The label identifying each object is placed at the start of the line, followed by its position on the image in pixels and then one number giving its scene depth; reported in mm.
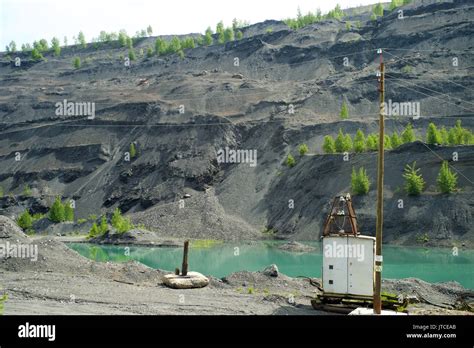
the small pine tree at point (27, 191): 96375
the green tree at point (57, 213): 84625
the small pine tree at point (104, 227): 73688
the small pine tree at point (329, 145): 77250
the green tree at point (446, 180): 60875
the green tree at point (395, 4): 158638
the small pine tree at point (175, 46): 166375
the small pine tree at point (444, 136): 70312
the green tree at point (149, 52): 171375
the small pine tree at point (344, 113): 90438
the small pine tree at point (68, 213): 85631
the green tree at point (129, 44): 194700
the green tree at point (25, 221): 81625
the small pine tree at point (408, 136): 72500
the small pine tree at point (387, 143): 72375
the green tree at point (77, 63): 168625
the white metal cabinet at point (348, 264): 19859
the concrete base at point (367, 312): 16134
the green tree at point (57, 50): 196125
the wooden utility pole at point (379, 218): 15219
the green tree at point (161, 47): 168375
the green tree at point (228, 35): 173625
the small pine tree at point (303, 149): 81938
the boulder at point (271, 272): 26531
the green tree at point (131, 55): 170338
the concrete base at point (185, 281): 24172
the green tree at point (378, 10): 158875
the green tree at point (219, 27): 181900
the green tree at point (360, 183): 66125
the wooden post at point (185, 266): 25106
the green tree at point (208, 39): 170125
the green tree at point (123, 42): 197750
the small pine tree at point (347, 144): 75812
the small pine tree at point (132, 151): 100562
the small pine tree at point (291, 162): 81438
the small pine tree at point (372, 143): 72812
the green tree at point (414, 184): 62812
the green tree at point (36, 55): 185625
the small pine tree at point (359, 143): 73188
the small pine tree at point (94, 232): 74750
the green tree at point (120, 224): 71438
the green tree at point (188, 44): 163125
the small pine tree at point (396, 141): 72375
